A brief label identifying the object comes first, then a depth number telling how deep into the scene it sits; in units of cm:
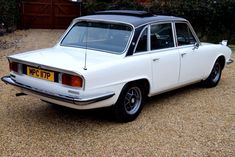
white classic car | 454
